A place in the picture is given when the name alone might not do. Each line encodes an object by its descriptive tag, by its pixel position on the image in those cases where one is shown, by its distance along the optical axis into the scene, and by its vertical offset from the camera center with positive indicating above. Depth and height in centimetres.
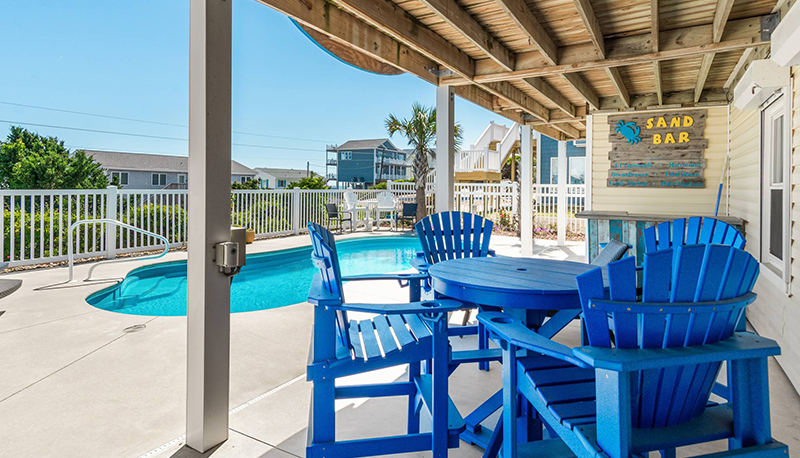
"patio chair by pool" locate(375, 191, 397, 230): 1248 +41
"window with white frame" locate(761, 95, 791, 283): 345 +33
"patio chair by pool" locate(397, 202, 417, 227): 1208 +27
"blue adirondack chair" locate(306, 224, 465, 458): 166 -52
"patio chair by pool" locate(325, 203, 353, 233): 1128 +15
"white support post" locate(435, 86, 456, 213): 490 +83
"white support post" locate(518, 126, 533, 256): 809 +67
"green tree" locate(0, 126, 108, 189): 1356 +170
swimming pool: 504 -87
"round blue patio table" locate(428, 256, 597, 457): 186 -30
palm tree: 1218 +236
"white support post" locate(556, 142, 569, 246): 969 +60
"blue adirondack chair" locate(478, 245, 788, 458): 114 -35
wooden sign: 602 +103
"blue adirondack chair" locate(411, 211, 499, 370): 363 -11
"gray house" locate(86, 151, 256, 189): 2562 +307
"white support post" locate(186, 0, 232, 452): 178 +5
